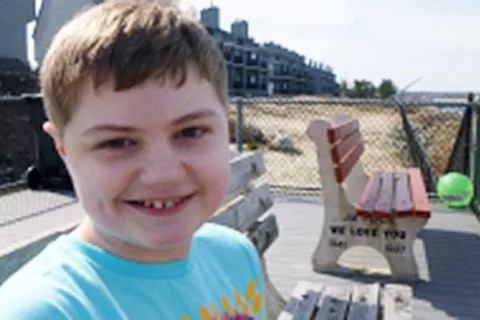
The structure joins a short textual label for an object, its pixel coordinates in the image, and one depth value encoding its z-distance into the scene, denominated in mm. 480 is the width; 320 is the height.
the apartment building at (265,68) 68188
